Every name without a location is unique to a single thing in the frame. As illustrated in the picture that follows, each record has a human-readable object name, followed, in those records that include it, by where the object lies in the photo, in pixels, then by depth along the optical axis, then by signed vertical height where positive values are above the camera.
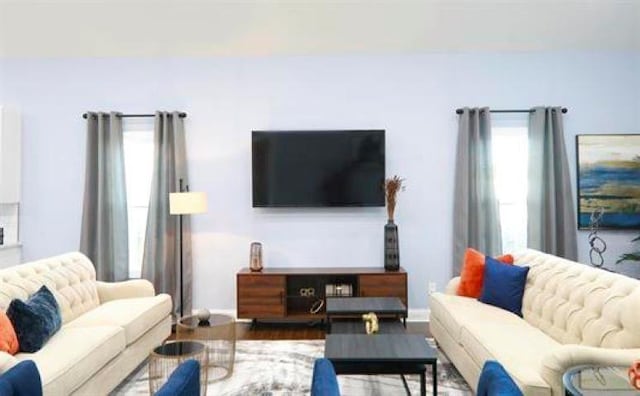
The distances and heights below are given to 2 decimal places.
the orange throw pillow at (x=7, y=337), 2.78 -0.73
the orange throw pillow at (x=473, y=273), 4.32 -0.63
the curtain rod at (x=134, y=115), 5.69 +1.03
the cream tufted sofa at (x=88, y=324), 2.83 -0.84
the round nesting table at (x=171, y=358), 3.08 -0.95
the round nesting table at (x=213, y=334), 3.71 -0.97
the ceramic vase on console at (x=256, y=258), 5.41 -0.58
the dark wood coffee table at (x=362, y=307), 4.05 -0.86
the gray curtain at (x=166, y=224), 5.55 -0.21
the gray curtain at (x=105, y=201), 5.59 +0.06
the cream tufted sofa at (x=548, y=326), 2.44 -0.78
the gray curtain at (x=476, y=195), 5.52 +0.07
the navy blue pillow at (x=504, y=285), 3.89 -0.67
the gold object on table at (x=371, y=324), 3.54 -0.85
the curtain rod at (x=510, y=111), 5.64 +1.01
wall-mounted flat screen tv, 5.58 +0.37
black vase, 5.35 -0.50
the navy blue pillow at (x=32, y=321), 2.95 -0.69
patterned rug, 3.51 -1.30
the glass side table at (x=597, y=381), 2.06 -0.78
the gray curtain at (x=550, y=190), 5.49 +0.11
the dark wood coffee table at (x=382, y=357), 2.83 -0.87
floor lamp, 5.01 +0.02
